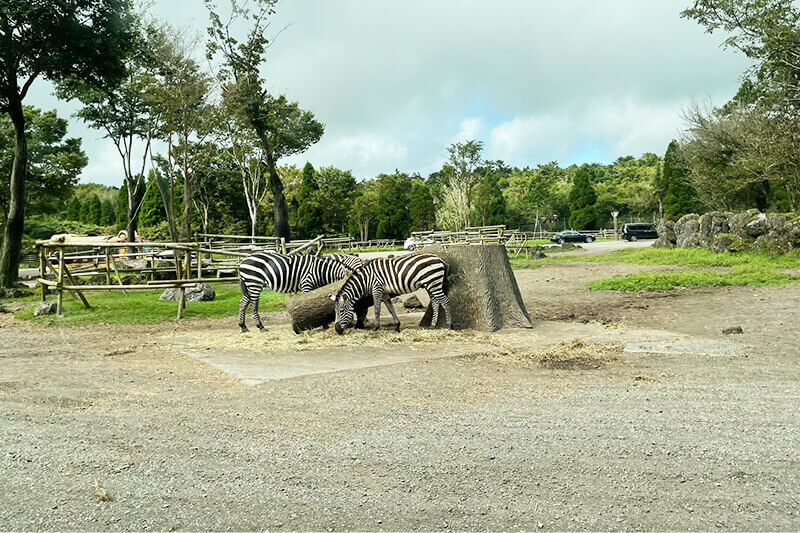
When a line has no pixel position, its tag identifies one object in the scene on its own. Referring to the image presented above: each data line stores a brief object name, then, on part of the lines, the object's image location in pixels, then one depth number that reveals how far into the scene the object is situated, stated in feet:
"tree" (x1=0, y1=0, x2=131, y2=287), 53.78
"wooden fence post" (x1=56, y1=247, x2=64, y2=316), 37.40
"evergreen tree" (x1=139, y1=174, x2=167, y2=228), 148.66
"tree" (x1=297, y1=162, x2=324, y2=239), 161.07
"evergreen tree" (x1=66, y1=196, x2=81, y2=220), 185.37
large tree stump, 30.12
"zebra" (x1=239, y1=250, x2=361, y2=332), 32.30
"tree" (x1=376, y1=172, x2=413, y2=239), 175.83
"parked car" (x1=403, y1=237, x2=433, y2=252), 92.56
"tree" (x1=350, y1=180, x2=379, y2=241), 170.52
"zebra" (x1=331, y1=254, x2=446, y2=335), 28.99
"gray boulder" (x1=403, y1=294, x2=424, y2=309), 39.81
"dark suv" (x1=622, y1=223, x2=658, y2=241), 158.81
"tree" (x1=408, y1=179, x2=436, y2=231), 178.29
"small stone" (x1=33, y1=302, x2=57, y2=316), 38.52
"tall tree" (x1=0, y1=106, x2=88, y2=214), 99.35
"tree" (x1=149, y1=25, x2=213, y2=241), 87.81
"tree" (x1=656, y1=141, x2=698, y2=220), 155.22
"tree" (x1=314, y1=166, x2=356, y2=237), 163.12
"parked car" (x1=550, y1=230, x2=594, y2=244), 157.86
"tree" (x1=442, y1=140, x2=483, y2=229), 143.43
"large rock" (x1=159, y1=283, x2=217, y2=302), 47.06
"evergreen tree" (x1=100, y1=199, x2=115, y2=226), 174.09
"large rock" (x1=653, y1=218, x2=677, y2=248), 92.27
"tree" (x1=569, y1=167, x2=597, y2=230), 190.55
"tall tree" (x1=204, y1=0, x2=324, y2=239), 96.22
